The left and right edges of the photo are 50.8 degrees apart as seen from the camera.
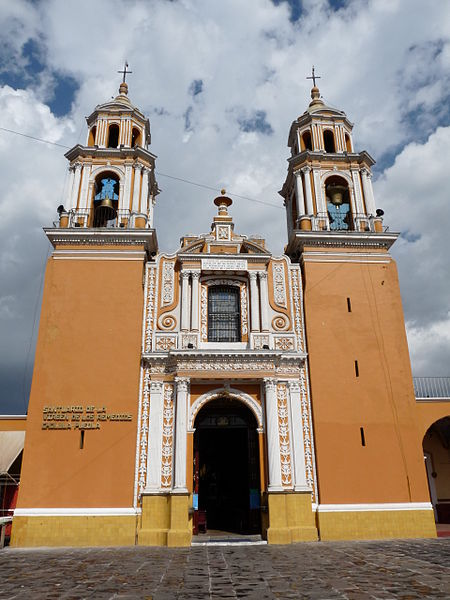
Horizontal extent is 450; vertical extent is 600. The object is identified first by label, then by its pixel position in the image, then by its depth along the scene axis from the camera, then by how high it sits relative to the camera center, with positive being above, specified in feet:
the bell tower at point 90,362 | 45.37 +12.77
